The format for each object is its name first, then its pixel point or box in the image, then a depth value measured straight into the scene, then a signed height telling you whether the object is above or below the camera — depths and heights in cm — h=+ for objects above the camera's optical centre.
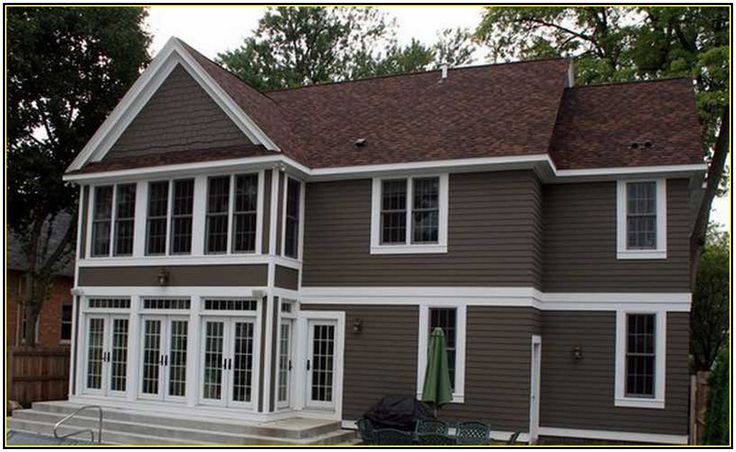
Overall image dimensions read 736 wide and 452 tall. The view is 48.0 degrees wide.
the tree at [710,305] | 2519 -15
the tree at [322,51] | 3800 +1107
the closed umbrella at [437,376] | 1433 -150
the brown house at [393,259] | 1540 +58
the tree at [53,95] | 2128 +485
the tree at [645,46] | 2189 +791
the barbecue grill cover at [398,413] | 1422 -216
